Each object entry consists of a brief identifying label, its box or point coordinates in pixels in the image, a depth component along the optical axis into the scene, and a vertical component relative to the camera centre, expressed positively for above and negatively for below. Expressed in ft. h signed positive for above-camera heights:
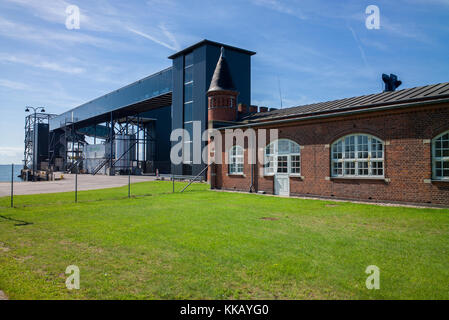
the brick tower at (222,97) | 93.76 +21.07
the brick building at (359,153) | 45.98 +2.80
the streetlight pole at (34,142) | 256.01 +20.02
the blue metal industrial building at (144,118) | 117.70 +28.73
